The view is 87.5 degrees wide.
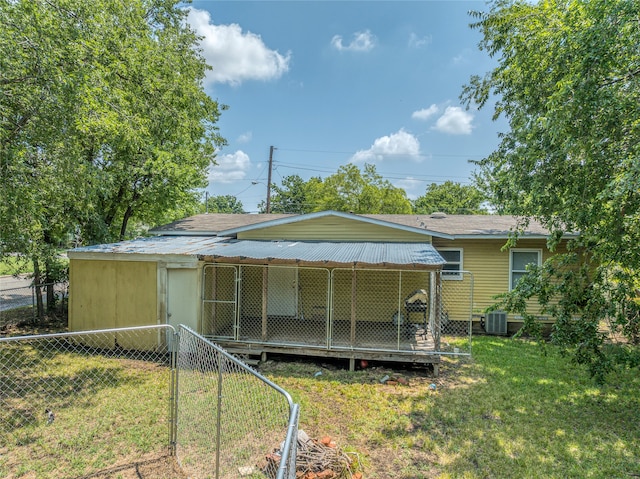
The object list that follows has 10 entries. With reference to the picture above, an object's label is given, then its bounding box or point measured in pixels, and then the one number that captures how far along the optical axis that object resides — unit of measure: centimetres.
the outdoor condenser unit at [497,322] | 1016
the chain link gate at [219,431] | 357
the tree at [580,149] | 439
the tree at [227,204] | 8327
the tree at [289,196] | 4762
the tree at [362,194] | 2980
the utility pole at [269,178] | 2360
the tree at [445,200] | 4016
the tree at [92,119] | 564
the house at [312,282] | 748
